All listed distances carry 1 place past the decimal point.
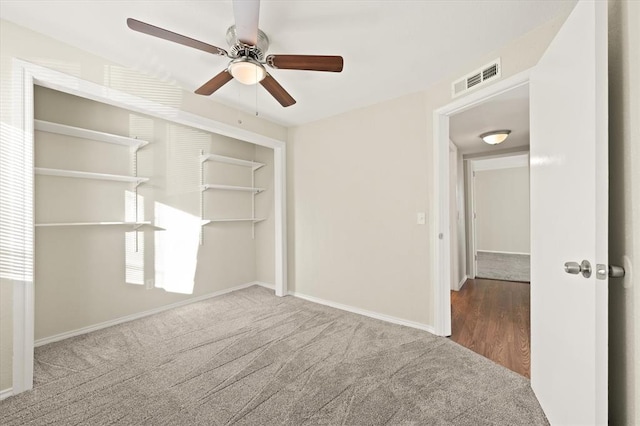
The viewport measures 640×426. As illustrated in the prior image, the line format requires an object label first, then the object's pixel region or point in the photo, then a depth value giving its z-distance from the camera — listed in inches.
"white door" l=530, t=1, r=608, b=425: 40.5
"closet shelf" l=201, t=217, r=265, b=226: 145.9
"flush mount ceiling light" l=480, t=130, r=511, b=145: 146.7
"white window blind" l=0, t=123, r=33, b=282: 67.9
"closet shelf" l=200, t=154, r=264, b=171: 143.6
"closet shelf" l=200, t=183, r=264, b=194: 143.0
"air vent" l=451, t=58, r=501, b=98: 80.6
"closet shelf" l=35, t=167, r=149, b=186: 88.1
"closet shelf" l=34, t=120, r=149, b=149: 89.2
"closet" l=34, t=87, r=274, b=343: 96.0
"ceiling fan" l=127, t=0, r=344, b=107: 53.6
